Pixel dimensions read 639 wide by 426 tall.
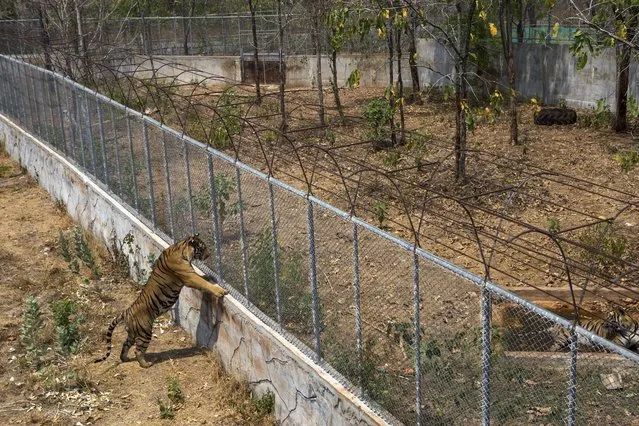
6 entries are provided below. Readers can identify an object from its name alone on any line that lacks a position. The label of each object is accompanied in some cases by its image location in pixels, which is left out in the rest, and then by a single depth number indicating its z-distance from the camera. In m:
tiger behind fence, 7.15
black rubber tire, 17.81
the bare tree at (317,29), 17.56
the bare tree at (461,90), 11.95
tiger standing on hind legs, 8.75
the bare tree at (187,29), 28.86
